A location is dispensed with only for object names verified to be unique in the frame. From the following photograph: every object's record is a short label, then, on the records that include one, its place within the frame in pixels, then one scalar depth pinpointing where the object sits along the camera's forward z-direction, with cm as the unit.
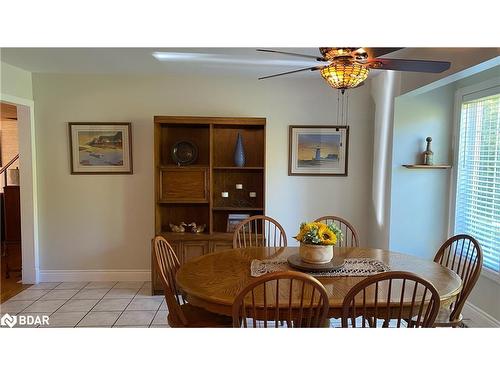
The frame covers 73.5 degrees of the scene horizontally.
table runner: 209
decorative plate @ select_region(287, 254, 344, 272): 210
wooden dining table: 176
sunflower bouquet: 214
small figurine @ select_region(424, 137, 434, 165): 340
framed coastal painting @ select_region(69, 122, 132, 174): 380
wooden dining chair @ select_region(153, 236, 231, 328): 196
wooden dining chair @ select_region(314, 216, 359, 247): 371
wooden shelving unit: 356
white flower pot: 215
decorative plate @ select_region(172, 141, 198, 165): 378
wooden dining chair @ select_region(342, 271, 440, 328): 156
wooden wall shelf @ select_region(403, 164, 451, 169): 334
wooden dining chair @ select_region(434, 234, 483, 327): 207
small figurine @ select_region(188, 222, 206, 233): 369
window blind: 288
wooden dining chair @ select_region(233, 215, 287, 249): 290
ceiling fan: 183
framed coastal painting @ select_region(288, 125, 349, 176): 387
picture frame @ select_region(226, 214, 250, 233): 370
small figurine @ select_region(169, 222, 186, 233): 368
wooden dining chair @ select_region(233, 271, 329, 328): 153
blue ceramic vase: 368
